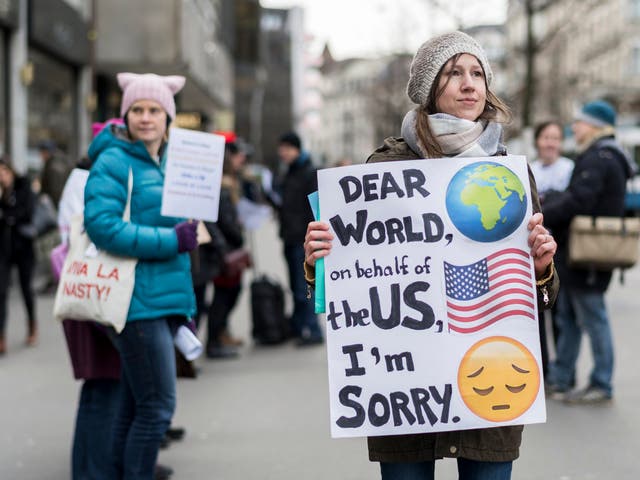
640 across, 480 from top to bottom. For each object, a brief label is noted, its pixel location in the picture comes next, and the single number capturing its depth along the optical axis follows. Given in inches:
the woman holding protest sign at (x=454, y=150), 226.1
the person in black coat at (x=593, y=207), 509.4
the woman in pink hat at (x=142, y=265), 315.6
